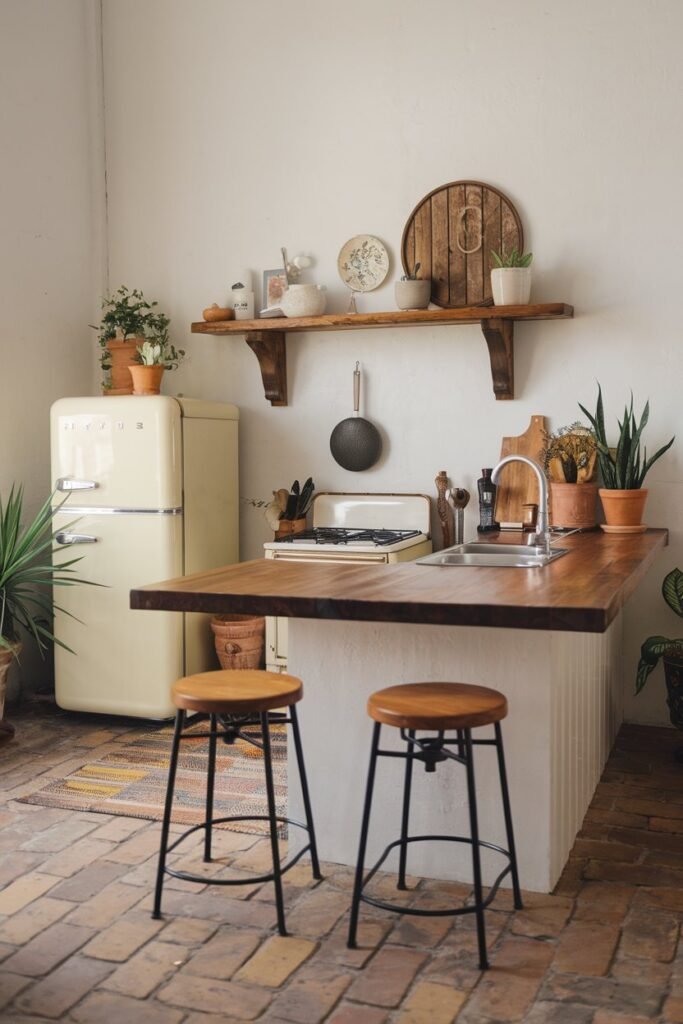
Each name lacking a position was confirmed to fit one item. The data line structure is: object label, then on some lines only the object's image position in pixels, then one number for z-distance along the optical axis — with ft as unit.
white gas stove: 14.65
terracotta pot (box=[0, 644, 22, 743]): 14.68
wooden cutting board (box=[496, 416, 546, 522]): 15.43
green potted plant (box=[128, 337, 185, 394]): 16.48
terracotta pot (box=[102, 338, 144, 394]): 17.03
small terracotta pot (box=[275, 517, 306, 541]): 16.48
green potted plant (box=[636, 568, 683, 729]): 13.98
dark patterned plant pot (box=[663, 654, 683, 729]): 13.98
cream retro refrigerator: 15.30
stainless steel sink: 11.41
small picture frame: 16.70
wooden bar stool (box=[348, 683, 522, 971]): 8.20
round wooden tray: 15.34
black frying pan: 16.34
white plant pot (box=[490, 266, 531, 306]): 14.49
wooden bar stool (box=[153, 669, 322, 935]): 8.71
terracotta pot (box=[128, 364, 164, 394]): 16.48
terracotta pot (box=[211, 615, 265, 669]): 15.78
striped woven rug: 12.05
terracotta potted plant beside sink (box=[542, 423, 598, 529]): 14.57
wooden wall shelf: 14.60
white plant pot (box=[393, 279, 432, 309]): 15.28
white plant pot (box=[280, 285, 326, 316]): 15.89
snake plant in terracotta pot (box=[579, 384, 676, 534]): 14.02
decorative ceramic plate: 16.17
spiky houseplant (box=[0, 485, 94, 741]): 14.71
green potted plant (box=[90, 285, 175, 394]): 17.06
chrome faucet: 10.83
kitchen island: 8.98
